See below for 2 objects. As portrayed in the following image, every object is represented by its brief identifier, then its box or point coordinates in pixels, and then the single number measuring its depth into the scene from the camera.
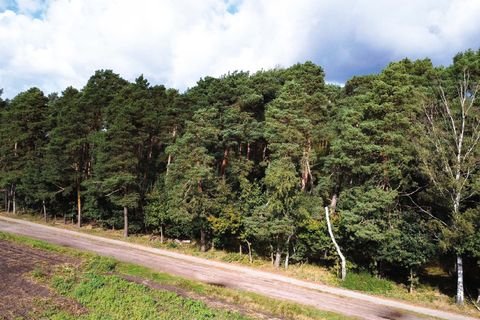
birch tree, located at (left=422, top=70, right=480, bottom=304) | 22.64
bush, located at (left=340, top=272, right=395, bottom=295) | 24.83
